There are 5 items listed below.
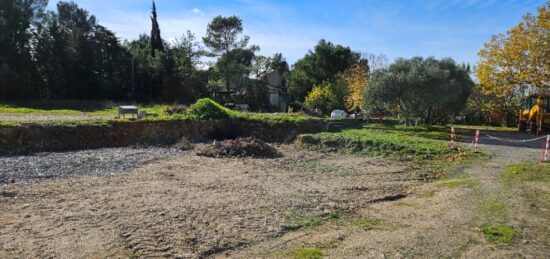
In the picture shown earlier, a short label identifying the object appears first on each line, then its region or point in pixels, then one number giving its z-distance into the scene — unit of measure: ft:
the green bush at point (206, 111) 60.08
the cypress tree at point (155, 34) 137.08
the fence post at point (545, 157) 35.69
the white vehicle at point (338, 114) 73.90
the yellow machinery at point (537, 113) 62.85
